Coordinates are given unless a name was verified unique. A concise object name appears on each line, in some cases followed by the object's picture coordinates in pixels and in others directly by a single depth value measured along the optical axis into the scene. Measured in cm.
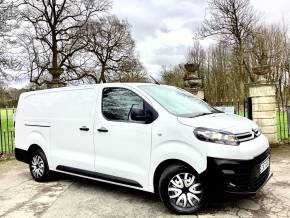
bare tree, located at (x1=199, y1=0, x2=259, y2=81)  1777
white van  316
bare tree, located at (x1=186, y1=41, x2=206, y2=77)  2693
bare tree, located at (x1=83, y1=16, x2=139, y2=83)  2505
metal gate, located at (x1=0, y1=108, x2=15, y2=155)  776
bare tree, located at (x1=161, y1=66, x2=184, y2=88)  2957
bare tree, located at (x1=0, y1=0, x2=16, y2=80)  1824
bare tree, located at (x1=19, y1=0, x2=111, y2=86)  2299
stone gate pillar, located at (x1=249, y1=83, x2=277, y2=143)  682
